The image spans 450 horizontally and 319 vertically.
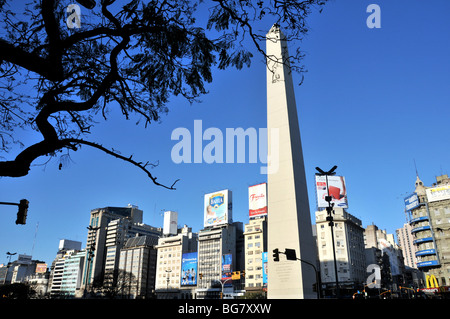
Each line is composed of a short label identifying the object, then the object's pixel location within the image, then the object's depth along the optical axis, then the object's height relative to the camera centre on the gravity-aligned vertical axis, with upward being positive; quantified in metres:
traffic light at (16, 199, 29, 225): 10.18 +2.03
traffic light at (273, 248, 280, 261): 17.72 +1.37
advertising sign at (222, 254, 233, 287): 75.75 +3.65
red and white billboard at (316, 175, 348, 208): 66.19 +17.14
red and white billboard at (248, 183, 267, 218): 72.00 +16.94
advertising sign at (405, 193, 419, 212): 62.06 +14.24
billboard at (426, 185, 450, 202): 59.31 +14.85
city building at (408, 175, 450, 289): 57.28 +8.61
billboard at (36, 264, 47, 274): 135.62 +5.88
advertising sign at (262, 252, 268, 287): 71.22 +2.76
